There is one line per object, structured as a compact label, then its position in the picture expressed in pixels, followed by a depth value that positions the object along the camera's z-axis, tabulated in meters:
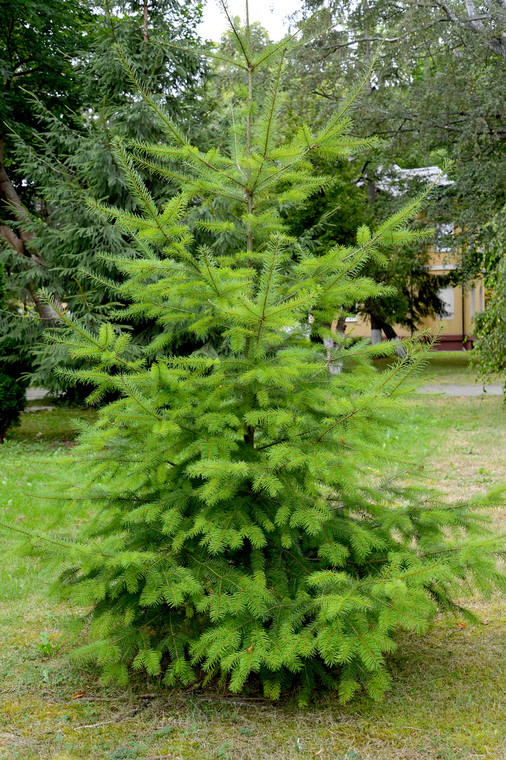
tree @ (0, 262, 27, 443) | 10.91
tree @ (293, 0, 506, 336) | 13.98
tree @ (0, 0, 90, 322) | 13.62
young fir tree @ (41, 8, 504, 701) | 2.93
